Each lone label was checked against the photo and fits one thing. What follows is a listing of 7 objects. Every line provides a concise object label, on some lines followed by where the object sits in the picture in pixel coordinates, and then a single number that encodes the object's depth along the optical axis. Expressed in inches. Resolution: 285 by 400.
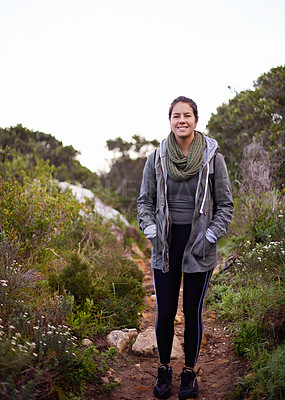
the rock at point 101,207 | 412.1
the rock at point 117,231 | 366.8
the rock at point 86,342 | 158.6
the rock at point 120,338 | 165.7
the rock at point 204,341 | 171.9
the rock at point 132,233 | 388.8
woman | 120.9
